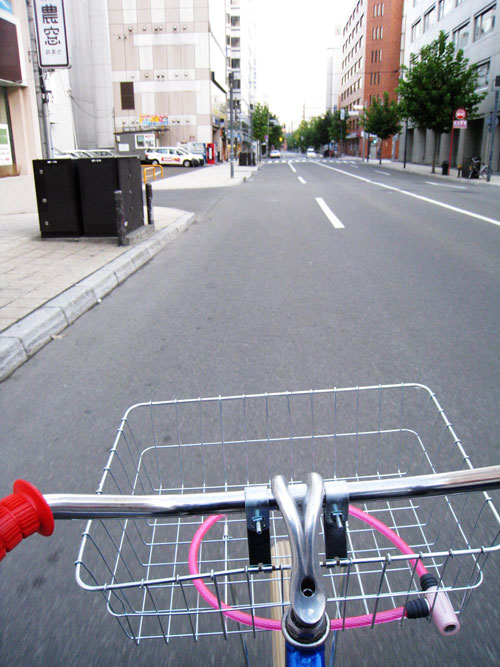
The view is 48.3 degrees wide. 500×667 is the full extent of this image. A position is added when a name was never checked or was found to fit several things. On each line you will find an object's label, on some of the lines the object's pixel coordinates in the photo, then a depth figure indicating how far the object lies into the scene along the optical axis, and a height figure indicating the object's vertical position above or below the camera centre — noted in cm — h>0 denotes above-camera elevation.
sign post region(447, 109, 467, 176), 3031 +214
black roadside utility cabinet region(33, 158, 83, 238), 955 -60
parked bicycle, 2859 -44
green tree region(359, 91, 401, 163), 5612 +391
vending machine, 5700 +69
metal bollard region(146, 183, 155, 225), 1155 -87
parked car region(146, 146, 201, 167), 4869 +32
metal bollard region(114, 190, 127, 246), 912 -94
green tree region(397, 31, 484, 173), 3434 +442
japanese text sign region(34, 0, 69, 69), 1094 +240
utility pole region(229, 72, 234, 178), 2985 +365
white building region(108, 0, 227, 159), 5897 +929
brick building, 8106 +1571
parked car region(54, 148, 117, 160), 3167 +46
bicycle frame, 107 -157
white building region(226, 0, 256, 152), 9131 +1877
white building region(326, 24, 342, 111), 14600 +2266
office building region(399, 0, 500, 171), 3631 +788
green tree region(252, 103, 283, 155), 8525 +561
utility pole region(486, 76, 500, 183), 2551 +143
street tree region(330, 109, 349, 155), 9512 +536
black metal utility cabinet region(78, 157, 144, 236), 950 -49
